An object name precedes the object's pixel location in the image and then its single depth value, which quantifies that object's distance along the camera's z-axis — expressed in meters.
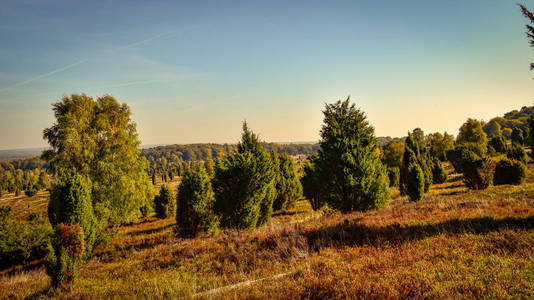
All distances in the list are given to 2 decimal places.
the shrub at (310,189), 23.64
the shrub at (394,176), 41.69
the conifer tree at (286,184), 26.50
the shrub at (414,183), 19.86
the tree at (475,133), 52.59
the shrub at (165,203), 29.00
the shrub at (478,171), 20.06
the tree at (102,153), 19.25
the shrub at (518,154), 28.84
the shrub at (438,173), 35.16
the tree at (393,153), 58.81
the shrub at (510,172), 20.92
